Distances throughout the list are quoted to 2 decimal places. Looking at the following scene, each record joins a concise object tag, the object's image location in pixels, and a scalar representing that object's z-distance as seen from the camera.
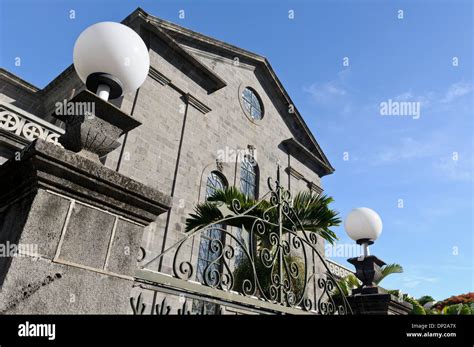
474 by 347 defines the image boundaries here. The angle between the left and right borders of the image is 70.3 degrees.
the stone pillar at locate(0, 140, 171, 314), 1.80
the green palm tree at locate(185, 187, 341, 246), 7.96
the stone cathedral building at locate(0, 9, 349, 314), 1.93
